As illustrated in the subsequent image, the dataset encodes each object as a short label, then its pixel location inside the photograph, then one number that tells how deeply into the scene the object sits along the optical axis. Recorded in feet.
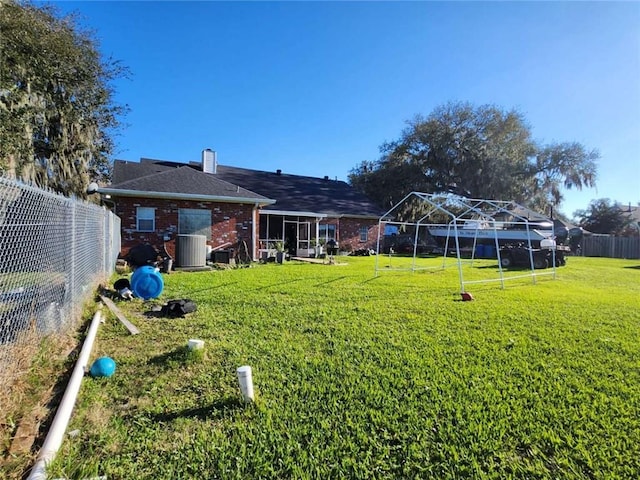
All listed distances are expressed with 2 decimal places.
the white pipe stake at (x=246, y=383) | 8.74
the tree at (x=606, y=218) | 122.01
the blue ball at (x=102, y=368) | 10.40
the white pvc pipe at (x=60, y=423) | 6.19
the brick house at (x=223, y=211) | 42.91
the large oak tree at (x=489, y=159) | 87.04
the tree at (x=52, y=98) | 31.81
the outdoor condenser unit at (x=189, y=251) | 38.58
